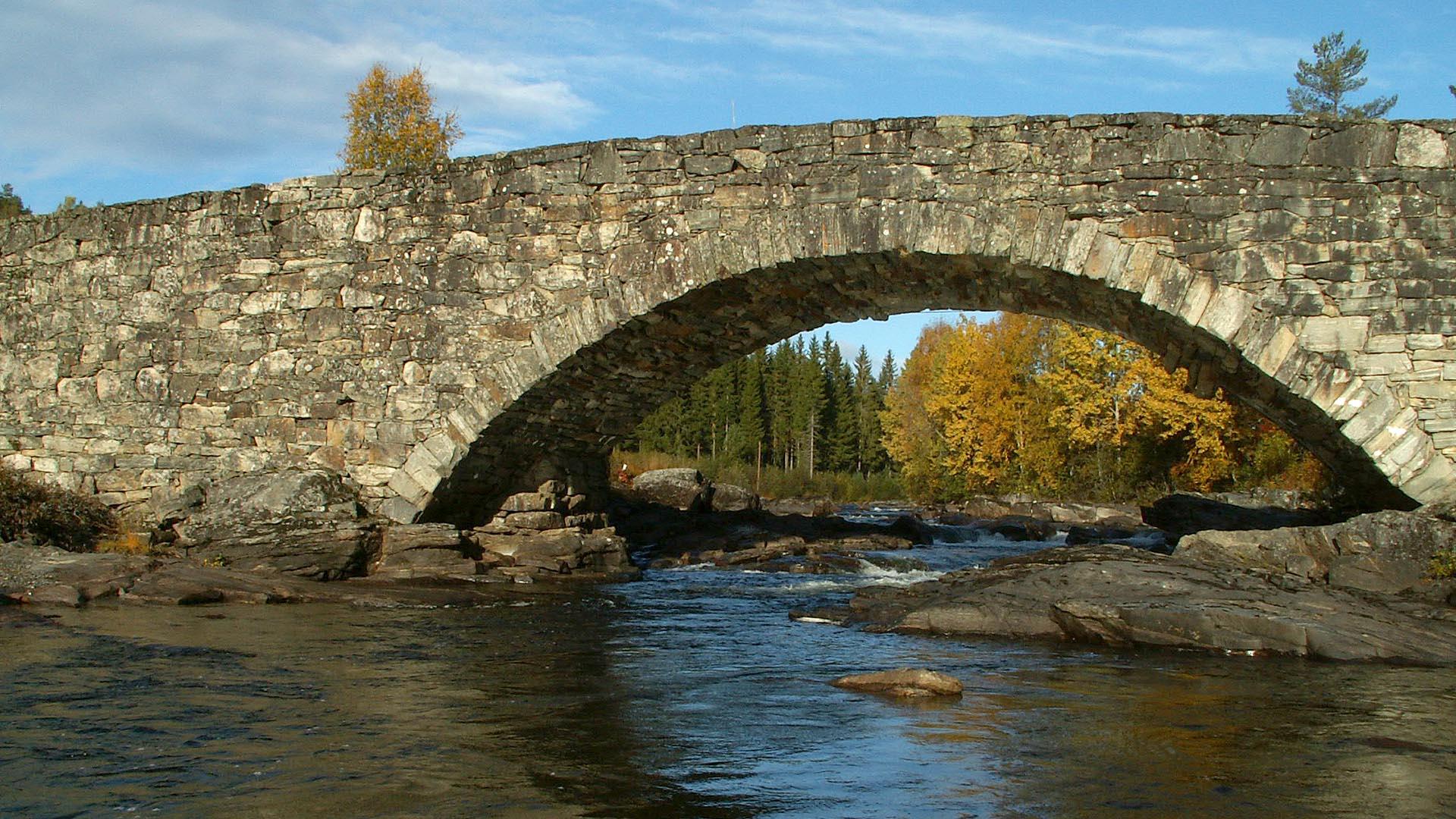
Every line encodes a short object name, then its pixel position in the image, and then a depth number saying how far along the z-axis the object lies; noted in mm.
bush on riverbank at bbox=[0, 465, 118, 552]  10500
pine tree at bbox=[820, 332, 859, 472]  60312
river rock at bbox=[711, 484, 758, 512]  20312
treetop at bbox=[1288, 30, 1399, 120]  39125
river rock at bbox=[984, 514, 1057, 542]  19406
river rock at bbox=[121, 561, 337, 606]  8969
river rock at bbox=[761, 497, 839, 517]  25562
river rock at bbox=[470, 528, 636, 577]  11945
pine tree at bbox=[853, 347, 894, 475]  62438
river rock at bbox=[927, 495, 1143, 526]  23688
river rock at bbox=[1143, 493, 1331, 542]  14109
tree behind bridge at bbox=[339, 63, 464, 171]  31828
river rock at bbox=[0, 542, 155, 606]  8672
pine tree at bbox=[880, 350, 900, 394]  96938
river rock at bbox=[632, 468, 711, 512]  18531
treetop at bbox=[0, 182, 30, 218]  30625
